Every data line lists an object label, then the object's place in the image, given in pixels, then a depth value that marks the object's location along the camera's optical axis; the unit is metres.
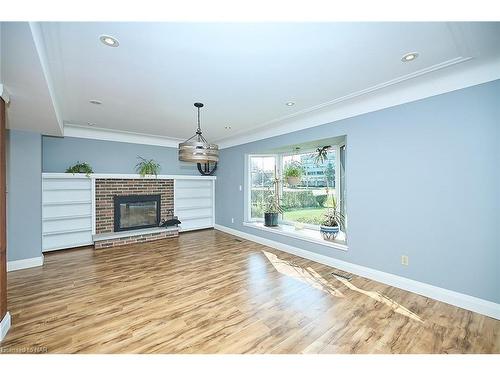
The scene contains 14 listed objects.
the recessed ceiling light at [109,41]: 1.74
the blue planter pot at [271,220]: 4.98
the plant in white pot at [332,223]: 3.77
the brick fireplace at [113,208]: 4.69
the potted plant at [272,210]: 4.99
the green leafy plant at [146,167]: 5.34
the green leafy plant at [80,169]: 4.48
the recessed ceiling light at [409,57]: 2.01
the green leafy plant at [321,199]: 4.38
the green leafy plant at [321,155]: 4.40
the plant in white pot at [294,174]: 4.86
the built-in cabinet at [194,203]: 5.98
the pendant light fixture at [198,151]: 2.54
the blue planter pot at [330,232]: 3.76
